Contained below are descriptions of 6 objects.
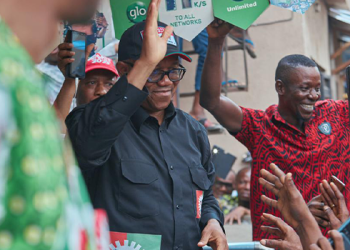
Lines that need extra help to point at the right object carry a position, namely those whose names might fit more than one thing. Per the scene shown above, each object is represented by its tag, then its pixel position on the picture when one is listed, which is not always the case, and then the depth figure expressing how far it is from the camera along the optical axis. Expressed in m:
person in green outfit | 0.83
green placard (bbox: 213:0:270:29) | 2.62
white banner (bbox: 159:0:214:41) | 2.69
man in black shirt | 2.16
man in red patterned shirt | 3.34
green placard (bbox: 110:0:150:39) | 2.78
